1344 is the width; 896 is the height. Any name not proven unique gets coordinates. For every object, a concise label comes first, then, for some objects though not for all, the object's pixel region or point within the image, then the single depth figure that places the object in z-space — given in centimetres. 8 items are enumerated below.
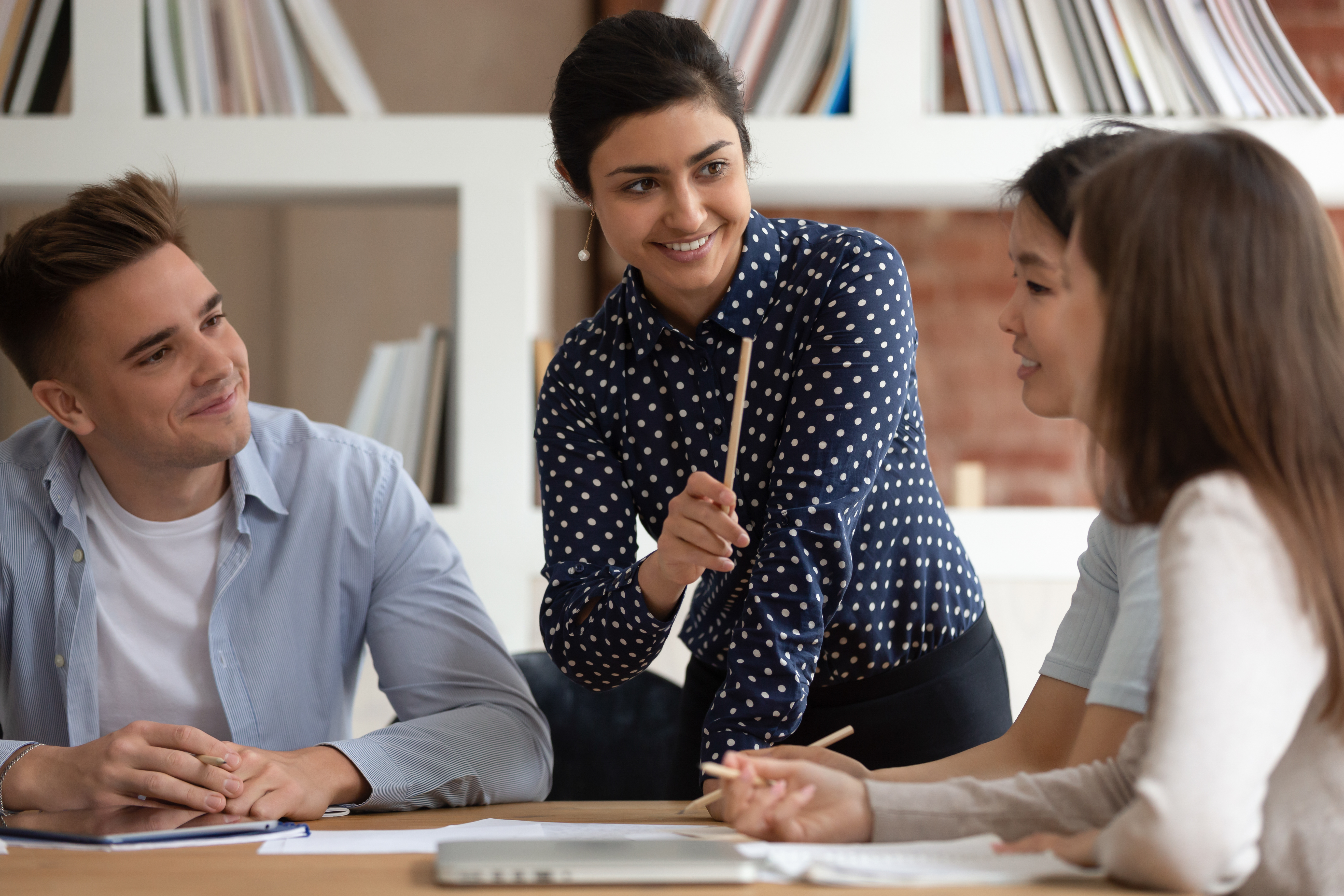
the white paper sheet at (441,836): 339
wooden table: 323
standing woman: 361
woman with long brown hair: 297
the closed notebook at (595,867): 324
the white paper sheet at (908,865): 323
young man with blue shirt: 386
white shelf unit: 441
